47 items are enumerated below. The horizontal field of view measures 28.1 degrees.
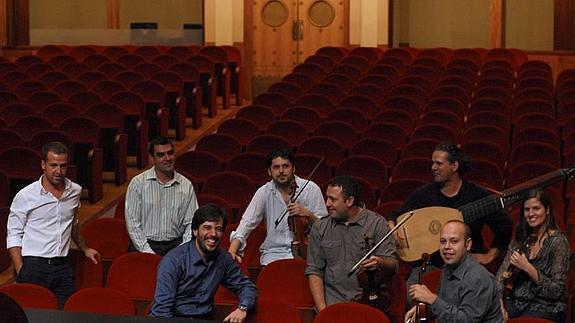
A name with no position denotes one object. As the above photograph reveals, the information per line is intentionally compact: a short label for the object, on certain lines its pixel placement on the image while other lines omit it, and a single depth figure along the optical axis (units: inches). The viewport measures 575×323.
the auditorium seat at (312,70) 493.8
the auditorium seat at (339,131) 366.6
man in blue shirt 203.8
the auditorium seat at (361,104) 417.7
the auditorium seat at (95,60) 515.3
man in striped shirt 253.0
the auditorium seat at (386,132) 367.6
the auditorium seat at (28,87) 443.8
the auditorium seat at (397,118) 391.5
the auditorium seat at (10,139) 351.9
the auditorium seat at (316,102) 421.7
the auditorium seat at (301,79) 479.2
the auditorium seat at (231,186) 307.7
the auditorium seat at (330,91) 443.5
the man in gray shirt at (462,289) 188.1
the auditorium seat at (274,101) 430.3
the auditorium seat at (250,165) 331.3
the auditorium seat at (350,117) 390.9
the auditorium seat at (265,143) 350.5
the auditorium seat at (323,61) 522.9
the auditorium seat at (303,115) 400.2
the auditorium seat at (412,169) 318.0
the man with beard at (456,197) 232.2
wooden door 621.0
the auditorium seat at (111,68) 493.4
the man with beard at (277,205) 246.5
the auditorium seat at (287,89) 456.8
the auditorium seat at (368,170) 320.8
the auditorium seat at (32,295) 213.0
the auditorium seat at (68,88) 442.9
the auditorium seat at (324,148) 345.7
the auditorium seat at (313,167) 321.4
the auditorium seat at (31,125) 369.1
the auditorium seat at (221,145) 354.3
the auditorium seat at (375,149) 342.0
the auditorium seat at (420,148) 339.0
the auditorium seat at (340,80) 468.8
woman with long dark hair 216.2
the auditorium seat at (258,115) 405.4
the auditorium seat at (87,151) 342.3
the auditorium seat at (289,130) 372.8
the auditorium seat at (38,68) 492.4
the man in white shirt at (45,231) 235.6
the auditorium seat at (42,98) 416.2
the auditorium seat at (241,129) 375.6
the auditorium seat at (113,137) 363.3
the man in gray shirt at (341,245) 218.2
